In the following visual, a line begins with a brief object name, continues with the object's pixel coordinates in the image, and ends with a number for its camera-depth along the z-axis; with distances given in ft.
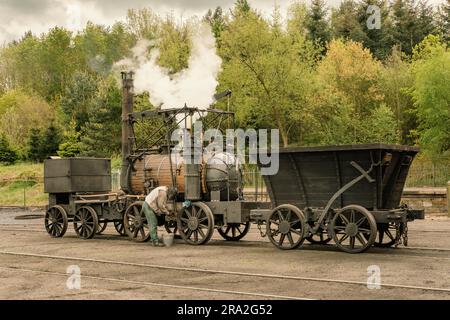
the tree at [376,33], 200.13
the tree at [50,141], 163.02
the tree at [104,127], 150.00
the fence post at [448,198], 75.82
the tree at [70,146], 151.84
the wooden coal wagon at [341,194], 43.06
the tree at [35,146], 164.25
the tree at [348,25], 199.21
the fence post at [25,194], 125.92
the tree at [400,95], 154.10
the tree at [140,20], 176.07
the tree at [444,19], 205.57
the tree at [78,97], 191.31
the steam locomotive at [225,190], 43.68
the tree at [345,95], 140.52
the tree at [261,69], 135.33
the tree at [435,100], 122.93
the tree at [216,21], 167.22
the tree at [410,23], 204.85
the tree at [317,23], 199.93
